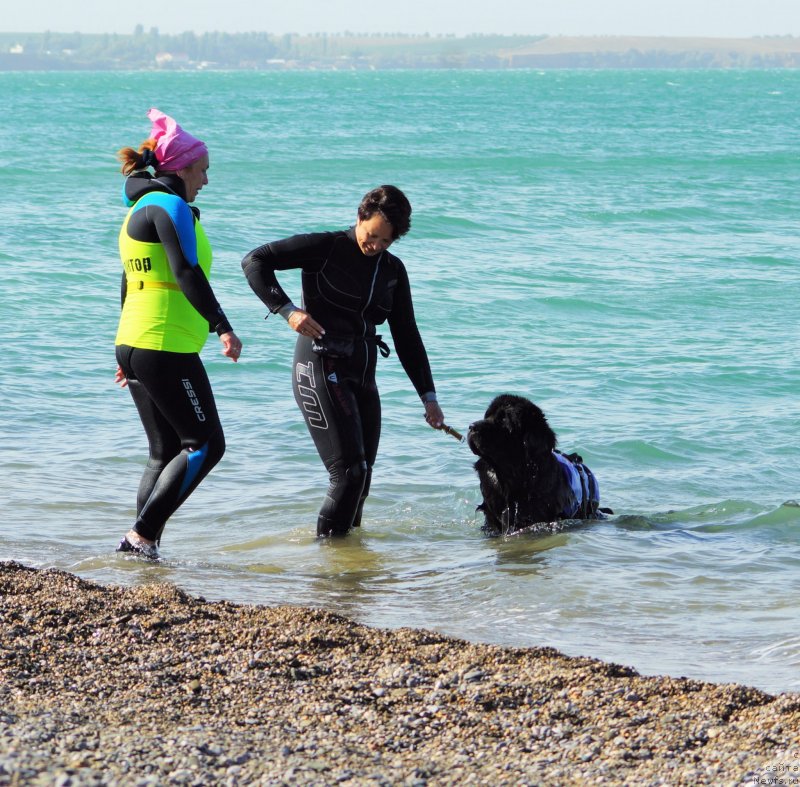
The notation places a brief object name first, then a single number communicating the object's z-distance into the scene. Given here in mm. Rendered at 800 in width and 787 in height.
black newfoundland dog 11953
